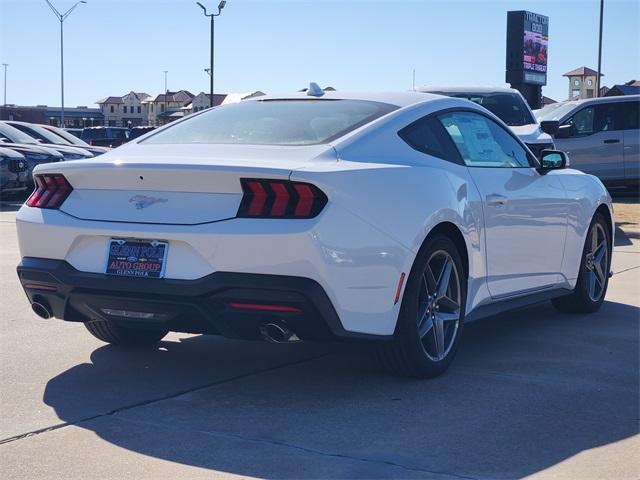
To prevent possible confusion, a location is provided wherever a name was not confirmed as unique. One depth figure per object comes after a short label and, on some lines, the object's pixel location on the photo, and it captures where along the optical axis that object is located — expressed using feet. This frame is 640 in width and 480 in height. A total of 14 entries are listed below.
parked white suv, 45.88
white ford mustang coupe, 15.49
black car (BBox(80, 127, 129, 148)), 141.28
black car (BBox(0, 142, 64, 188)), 63.49
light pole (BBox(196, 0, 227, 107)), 151.23
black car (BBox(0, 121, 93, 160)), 72.33
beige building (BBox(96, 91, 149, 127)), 494.18
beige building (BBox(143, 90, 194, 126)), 468.30
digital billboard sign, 108.77
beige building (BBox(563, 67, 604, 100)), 383.86
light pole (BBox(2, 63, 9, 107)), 400.80
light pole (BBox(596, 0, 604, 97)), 140.15
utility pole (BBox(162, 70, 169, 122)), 462.68
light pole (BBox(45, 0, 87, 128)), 205.30
